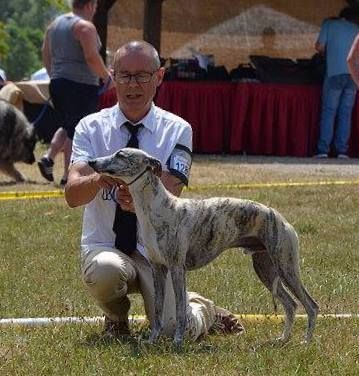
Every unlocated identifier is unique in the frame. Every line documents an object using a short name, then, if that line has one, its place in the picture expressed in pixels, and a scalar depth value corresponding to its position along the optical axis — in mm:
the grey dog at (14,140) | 17209
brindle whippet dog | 6286
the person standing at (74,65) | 14477
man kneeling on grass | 6757
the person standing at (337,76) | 20304
